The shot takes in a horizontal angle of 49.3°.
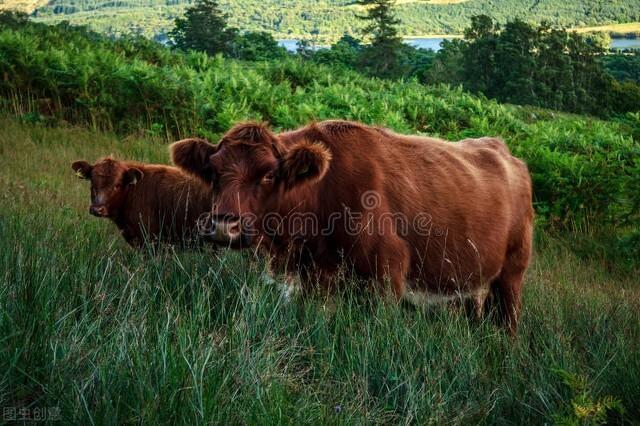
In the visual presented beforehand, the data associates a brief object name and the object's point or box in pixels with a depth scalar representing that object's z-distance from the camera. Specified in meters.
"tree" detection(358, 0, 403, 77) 41.84
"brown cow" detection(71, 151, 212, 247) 7.77
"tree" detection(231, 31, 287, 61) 33.47
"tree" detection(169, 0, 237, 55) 37.12
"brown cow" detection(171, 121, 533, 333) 4.95
